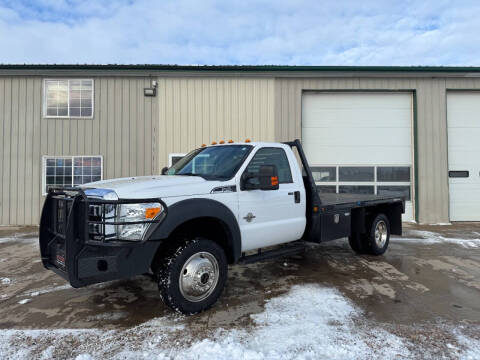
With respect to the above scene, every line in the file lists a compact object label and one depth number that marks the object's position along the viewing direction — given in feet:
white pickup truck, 9.52
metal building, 33.12
